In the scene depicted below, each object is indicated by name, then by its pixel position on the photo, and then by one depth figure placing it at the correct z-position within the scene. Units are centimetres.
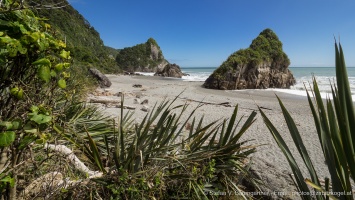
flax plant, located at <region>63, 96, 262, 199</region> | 175
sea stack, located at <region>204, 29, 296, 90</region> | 2286
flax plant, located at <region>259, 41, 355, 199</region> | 106
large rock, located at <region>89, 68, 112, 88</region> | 1683
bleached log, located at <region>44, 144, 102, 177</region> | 194
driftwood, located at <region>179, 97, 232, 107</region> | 1103
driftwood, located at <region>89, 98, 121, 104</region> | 846
